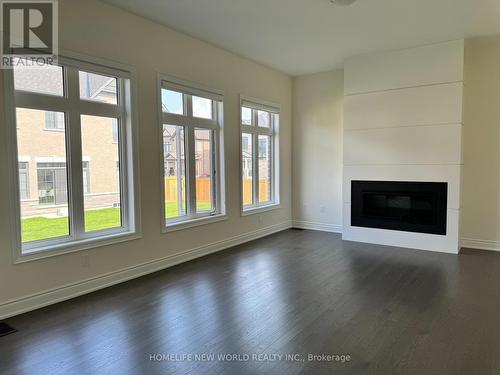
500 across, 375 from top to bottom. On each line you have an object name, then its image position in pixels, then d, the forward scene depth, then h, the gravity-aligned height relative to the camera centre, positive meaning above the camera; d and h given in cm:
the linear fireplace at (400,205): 503 -60
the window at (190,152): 452 +24
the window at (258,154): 595 +26
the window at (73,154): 319 +17
